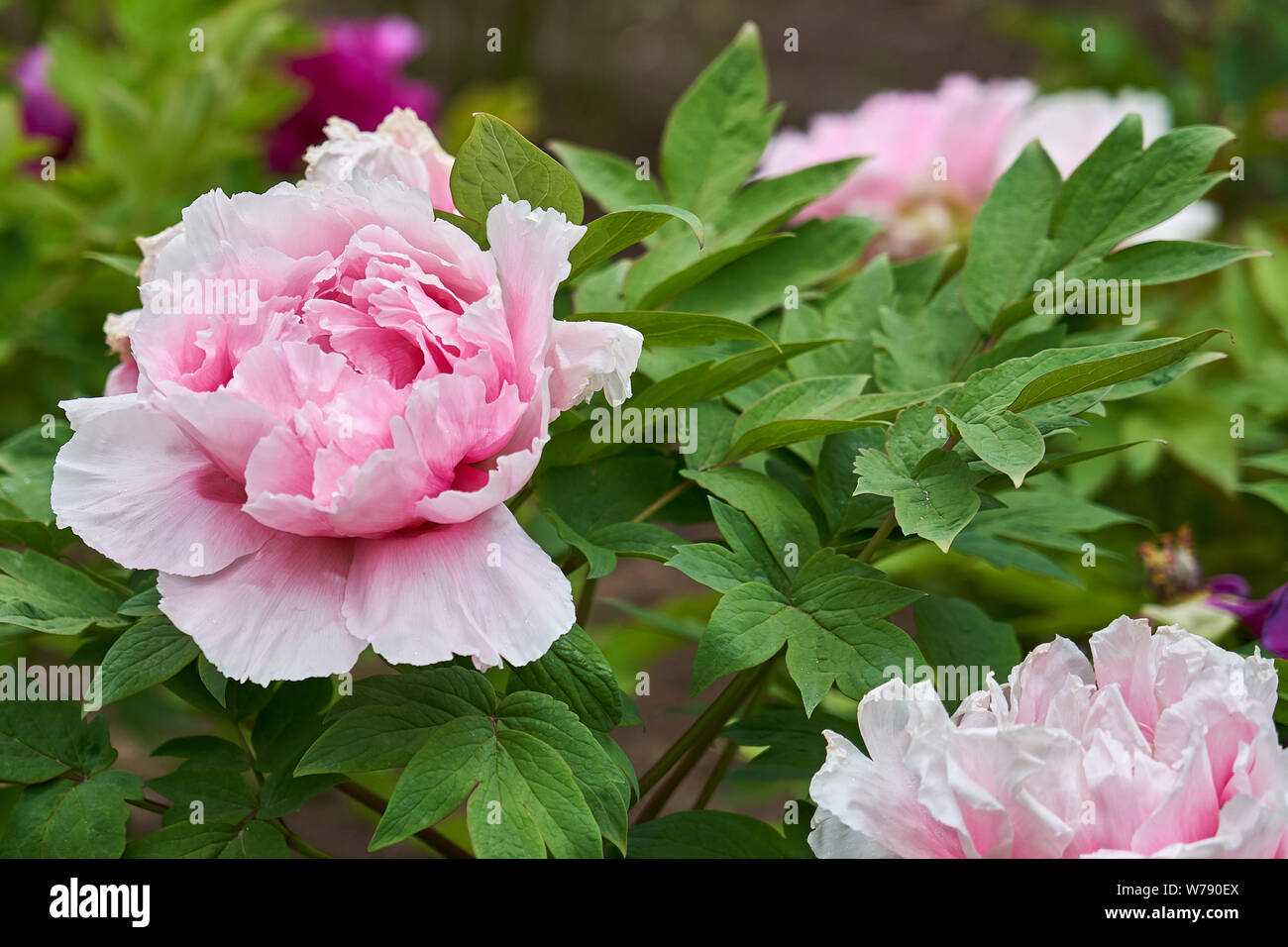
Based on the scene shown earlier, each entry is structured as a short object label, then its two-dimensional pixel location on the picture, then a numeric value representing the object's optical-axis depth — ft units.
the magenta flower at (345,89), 4.92
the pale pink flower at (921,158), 3.51
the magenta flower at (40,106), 4.62
